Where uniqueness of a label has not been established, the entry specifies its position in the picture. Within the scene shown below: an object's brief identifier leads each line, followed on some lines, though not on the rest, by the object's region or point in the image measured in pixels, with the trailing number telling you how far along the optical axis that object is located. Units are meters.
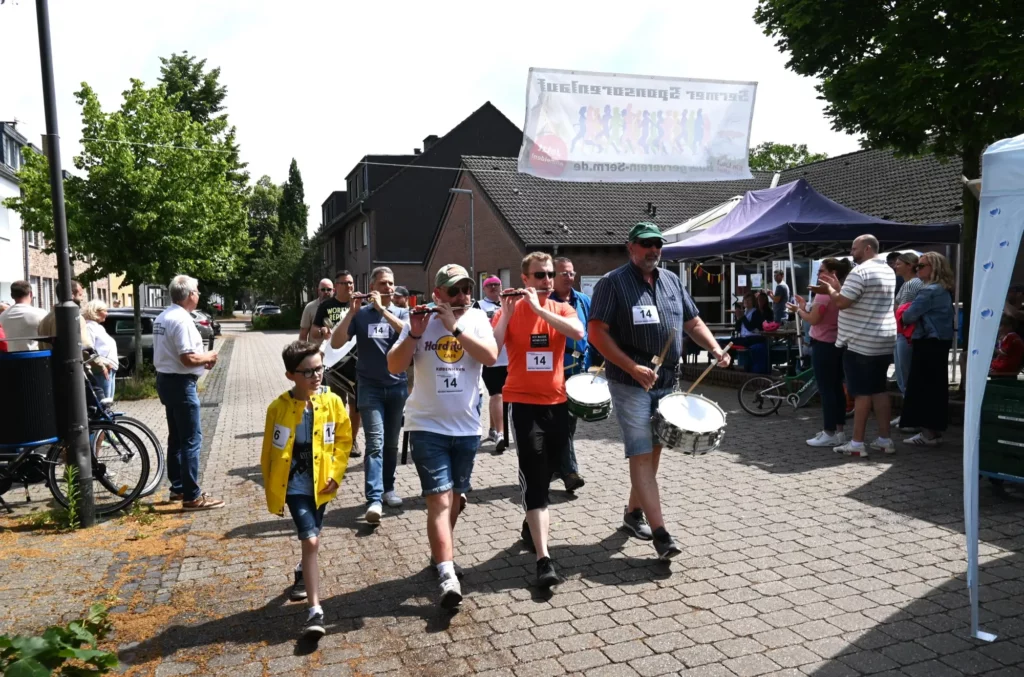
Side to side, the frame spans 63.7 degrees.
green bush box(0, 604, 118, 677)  2.83
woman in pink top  8.30
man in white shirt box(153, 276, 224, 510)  6.30
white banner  10.66
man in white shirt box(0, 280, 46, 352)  8.95
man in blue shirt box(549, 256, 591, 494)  6.59
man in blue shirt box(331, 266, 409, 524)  6.13
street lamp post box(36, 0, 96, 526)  6.14
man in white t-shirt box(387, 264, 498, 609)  4.38
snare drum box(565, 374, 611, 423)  5.18
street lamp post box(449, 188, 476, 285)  32.55
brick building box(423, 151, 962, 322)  24.38
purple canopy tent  11.85
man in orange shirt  4.69
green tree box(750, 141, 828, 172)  70.06
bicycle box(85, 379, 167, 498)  6.73
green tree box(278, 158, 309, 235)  94.31
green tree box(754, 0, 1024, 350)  8.91
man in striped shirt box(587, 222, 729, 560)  4.88
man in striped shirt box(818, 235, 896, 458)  7.54
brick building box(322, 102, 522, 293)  43.69
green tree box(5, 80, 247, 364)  15.63
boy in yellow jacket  4.16
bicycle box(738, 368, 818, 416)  10.24
